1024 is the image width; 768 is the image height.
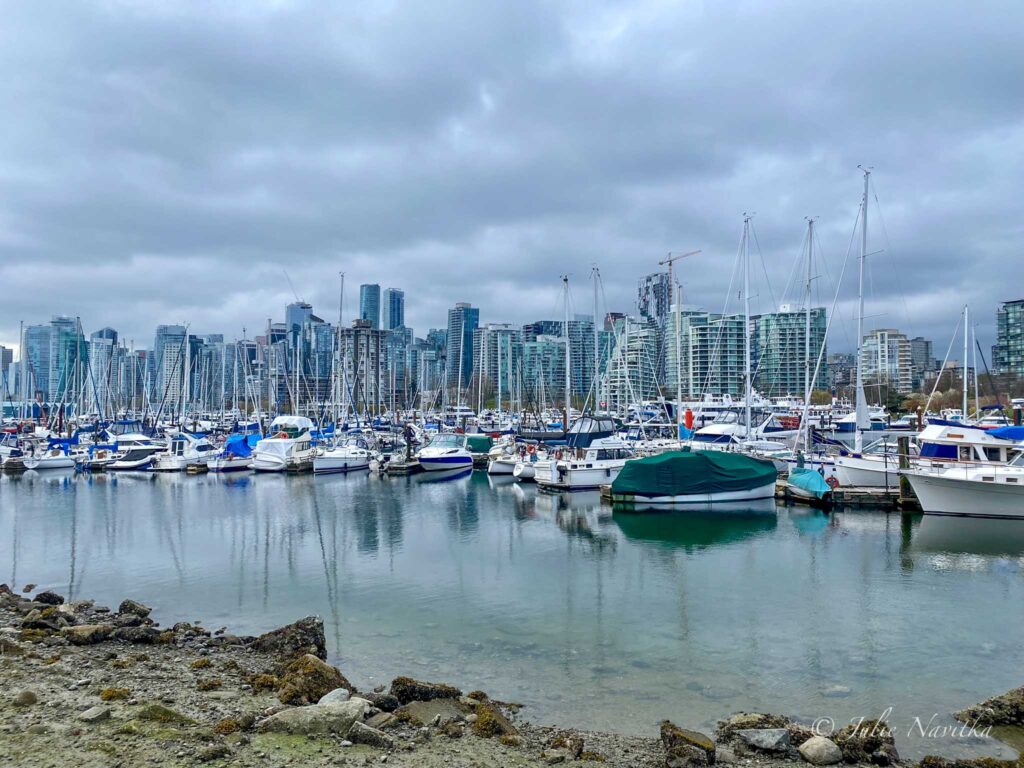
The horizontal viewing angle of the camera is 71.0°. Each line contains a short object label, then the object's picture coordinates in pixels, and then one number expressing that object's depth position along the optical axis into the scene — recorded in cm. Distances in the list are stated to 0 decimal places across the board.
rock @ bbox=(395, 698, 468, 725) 1352
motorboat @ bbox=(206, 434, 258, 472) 6769
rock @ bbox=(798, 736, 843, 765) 1239
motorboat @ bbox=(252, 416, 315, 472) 6662
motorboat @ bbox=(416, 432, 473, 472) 6569
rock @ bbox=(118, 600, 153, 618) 2186
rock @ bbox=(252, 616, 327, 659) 1820
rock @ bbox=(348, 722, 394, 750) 1202
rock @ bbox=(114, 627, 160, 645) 1900
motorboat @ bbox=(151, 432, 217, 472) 6794
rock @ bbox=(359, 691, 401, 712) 1412
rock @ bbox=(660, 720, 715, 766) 1208
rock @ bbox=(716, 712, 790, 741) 1368
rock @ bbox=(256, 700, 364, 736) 1220
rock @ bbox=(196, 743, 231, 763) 1091
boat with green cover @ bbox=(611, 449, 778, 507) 4334
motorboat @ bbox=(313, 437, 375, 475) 6525
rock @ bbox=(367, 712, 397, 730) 1295
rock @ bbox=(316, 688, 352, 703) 1380
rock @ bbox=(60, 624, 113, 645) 1853
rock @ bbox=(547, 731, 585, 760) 1240
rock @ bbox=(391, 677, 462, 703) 1487
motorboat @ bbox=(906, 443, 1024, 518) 3606
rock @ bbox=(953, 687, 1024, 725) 1413
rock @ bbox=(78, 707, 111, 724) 1230
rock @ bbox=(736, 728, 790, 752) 1280
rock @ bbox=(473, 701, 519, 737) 1319
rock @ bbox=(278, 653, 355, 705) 1434
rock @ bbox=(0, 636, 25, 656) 1706
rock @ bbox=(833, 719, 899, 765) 1246
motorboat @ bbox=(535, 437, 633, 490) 5084
